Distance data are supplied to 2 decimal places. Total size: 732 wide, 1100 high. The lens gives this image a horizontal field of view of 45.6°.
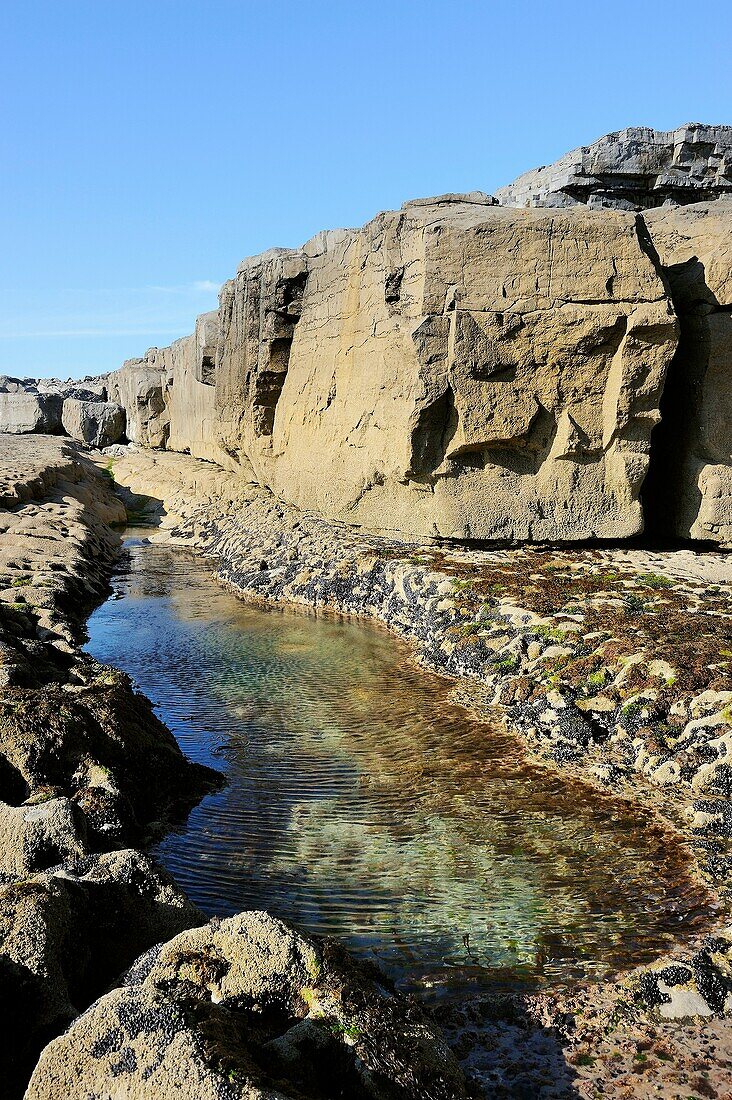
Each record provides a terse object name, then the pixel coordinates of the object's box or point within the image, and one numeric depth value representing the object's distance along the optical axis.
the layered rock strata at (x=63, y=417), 34.94
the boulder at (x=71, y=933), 2.97
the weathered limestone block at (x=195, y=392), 21.62
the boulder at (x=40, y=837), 4.12
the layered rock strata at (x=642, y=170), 15.61
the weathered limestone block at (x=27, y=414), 34.84
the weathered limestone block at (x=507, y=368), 11.52
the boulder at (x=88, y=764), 4.51
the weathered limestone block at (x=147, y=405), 30.97
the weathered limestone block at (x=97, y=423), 36.09
